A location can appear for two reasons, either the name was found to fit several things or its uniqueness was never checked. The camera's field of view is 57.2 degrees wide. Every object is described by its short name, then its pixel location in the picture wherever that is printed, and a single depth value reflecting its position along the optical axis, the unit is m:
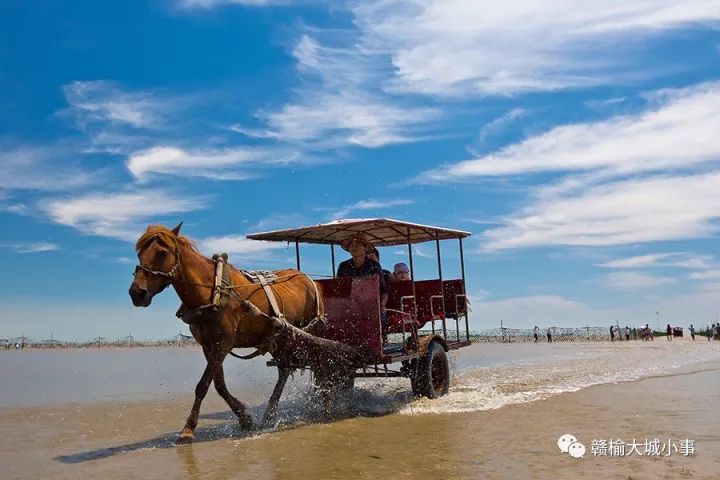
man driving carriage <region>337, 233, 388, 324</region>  9.59
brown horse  6.84
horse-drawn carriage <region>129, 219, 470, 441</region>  7.23
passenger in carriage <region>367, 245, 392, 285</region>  10.41
